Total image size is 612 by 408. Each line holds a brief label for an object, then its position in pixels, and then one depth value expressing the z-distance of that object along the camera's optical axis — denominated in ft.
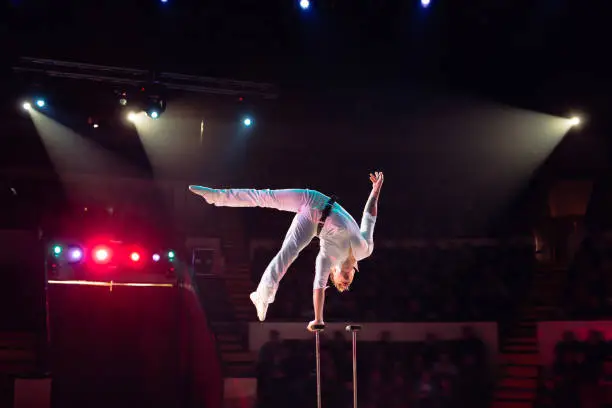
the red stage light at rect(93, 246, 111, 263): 26.02
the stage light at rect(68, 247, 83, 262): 25.64
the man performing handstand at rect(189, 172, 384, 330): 14.88
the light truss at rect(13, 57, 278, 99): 23.65
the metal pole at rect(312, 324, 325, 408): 14.32
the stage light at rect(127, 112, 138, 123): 28.01
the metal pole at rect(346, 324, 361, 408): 14.39
